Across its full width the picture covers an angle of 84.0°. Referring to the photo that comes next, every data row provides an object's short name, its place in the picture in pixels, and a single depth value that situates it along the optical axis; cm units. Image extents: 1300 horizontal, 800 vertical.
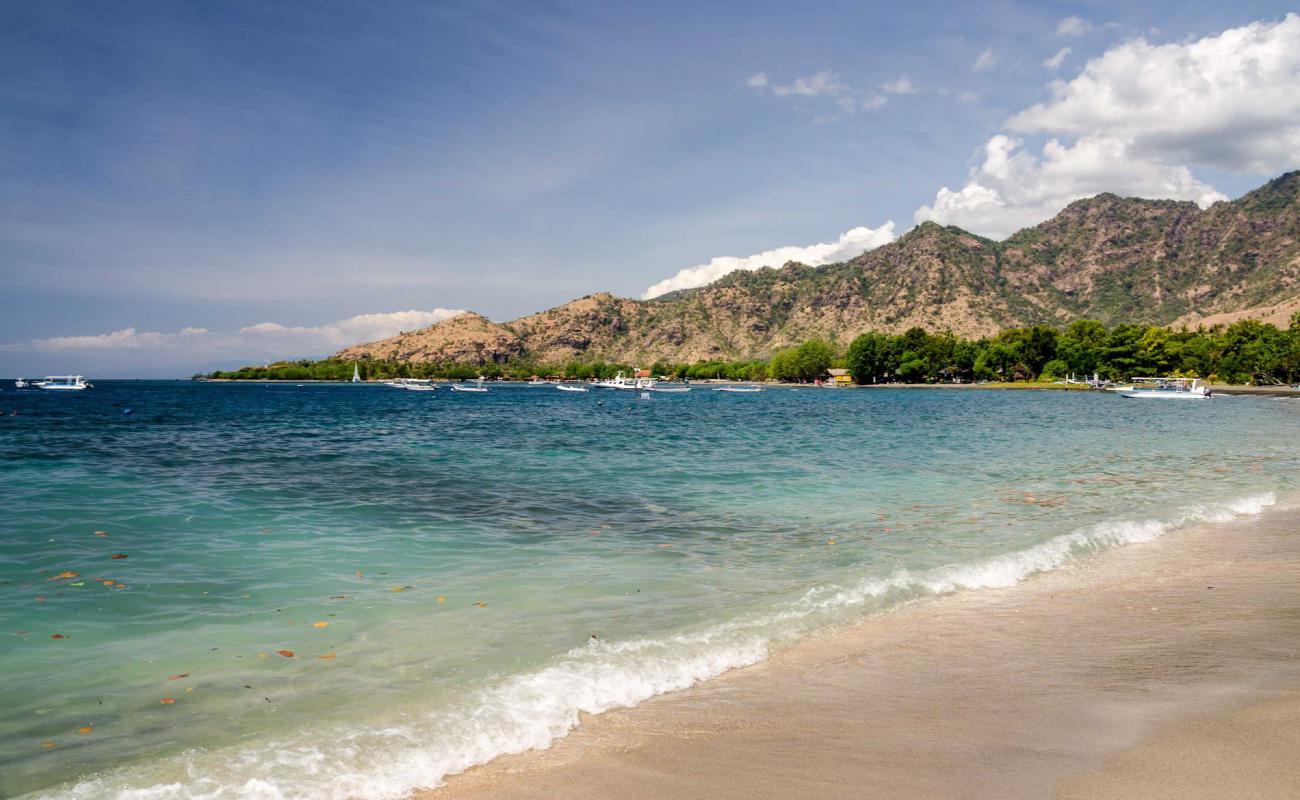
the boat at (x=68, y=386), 17274
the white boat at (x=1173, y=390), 10619
